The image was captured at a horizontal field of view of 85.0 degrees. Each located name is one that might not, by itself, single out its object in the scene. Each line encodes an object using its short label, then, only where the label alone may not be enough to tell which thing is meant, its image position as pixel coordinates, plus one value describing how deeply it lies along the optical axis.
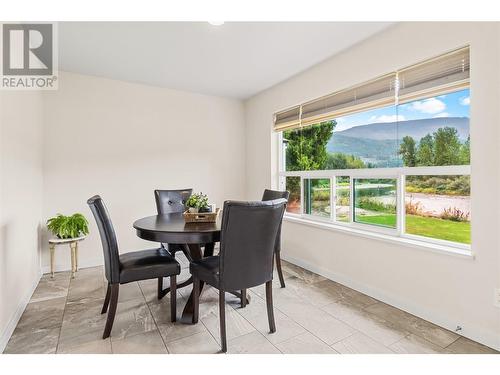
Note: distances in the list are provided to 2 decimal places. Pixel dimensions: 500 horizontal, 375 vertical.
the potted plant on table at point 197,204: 2.38
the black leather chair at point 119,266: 1.92
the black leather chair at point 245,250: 1.73
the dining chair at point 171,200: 3.14
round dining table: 1.94
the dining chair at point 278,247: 2.72
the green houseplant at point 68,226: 2.96
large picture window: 2.07
